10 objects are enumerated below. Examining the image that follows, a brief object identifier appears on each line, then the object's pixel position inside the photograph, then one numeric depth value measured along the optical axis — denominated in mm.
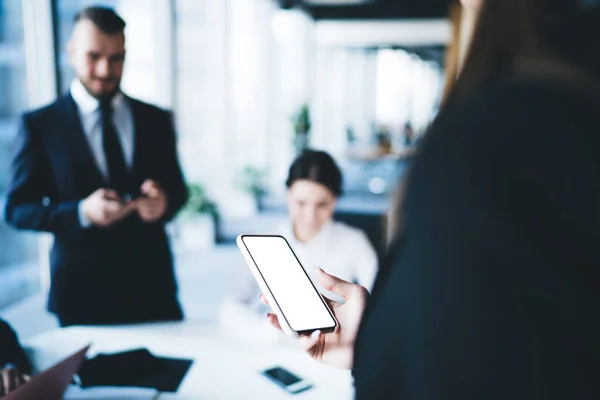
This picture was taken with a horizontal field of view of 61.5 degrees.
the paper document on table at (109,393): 1235
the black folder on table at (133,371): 1279
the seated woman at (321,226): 2193
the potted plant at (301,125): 8328
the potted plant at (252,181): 6902
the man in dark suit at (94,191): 1841
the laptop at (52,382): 945
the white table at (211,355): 1273
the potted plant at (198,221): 5551
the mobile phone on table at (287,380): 1282
